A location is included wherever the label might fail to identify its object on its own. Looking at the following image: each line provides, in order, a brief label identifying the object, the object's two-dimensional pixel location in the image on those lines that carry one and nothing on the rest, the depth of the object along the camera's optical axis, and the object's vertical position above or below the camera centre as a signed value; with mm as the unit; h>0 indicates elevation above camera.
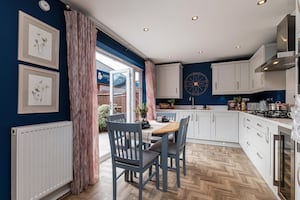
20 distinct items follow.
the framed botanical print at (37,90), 1557 +105
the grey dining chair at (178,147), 2135 -675
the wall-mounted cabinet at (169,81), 4809 +615
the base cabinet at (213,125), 4051 -656
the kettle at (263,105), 3380 -88
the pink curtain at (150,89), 4465 +328
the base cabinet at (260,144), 2027 -675
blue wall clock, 4885 +545
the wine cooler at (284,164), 1559 -684
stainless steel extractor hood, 2068 +813
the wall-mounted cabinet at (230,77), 4193 +642
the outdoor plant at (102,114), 5675 -494
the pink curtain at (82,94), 2011 +82
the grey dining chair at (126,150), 1678 -561
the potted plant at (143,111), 2518 -167
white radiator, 1424 -600
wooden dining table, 1996 -532
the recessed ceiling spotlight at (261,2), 1932 +1219
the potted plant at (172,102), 5035 -61
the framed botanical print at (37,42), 1546 +619
